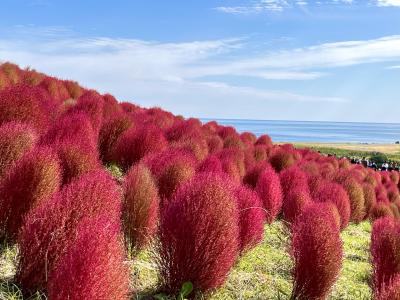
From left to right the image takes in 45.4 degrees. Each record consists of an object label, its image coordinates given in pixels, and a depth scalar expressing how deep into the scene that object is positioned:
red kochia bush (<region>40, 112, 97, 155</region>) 5.42
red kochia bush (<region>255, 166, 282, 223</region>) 7.77
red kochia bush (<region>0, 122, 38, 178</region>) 4.56
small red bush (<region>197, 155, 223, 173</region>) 6.24
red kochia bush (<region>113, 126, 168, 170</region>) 7.16
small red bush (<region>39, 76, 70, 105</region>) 10.85
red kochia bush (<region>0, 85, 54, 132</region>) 6.09
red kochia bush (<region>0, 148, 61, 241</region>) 3.94
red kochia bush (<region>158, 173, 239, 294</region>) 3.94
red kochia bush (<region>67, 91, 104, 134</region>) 7.79
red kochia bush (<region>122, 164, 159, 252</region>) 4.76
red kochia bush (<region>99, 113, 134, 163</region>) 7.77
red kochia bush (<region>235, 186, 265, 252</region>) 5.32
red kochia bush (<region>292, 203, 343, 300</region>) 4.91
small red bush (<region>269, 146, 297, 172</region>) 12.40
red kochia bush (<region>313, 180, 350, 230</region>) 9.55
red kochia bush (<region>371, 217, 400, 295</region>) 5.78
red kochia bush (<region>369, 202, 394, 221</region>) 13.77
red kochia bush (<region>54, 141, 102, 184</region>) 5.02
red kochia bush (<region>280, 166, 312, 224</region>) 7.92
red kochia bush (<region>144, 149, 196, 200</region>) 5.87
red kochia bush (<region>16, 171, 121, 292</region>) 3.25
